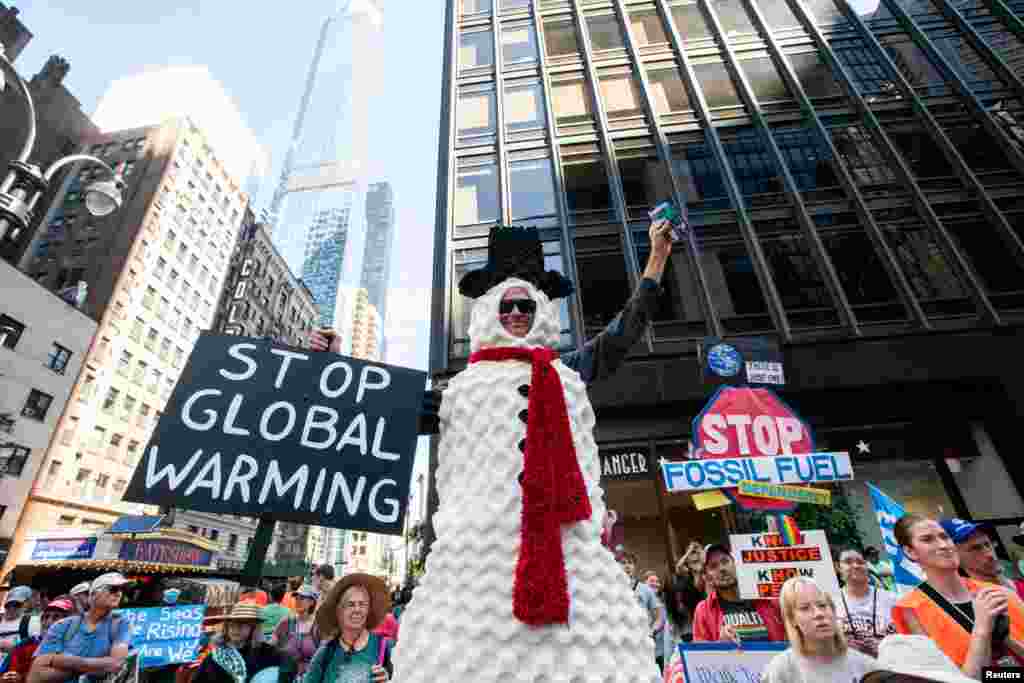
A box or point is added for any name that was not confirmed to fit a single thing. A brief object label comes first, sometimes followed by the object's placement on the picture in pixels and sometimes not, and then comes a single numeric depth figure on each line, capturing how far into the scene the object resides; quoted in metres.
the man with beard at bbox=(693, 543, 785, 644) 3.79
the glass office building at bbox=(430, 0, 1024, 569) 10.51
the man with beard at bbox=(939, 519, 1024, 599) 3.28
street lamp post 5.23
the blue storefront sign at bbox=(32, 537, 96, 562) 21.91
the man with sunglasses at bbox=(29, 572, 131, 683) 4.00
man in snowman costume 1.26
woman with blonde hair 2.57
